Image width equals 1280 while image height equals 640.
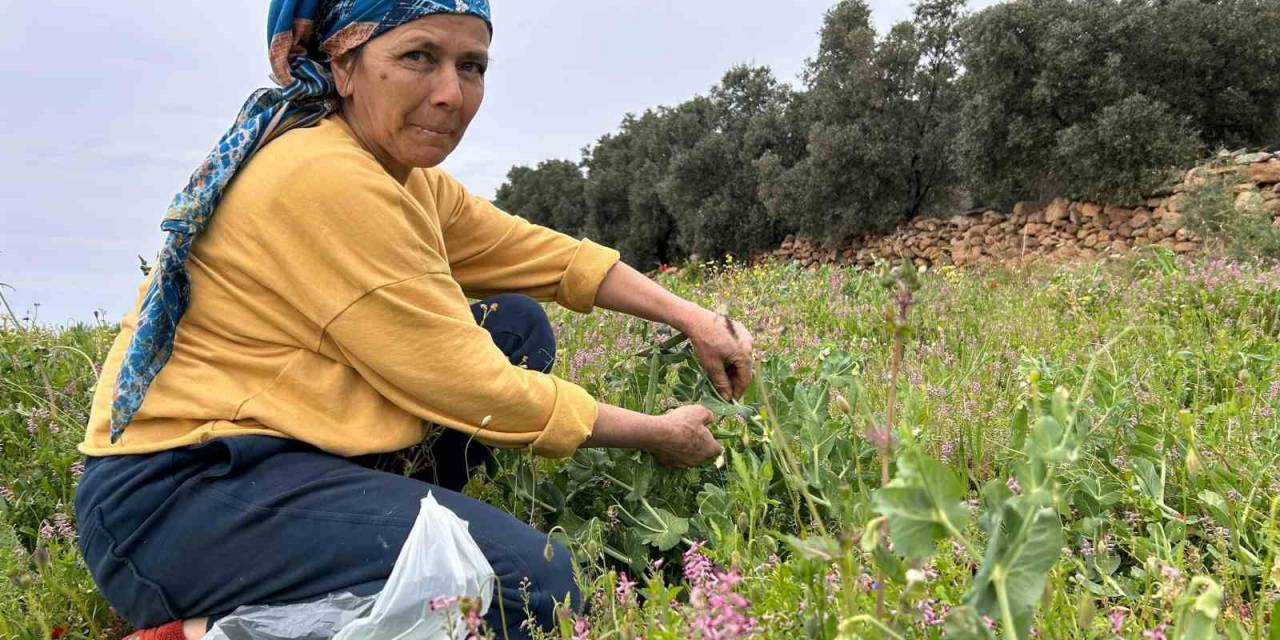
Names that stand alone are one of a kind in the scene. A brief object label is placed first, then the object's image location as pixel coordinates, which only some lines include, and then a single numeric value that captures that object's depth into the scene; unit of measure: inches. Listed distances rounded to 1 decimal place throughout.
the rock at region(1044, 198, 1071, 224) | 637.9
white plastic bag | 63.2
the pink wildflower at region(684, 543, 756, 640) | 40.8
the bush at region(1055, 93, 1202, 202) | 570.6
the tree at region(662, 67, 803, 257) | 983.0
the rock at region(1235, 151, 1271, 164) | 497.9
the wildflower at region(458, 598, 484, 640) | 39.0
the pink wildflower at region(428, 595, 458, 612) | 45.4
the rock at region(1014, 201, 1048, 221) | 667.4
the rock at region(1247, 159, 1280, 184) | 485.4
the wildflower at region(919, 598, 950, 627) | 48.2
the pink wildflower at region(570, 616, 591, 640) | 53.0
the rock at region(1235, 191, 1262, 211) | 406.3
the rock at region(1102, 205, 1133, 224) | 592.7
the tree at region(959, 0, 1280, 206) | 579.8
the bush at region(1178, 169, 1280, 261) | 345.7
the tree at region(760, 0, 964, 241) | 803.4
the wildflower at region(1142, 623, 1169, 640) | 41.1
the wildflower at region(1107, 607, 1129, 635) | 47.3
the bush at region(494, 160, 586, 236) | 1446.9
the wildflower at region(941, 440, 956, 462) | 98.4
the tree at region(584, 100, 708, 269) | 1138.7
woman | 70.6
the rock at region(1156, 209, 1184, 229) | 513.2
